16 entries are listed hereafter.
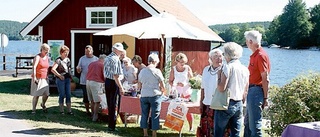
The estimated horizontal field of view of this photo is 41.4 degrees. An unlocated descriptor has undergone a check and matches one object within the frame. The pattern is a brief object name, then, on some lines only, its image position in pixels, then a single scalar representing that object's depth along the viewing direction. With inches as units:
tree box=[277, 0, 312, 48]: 3467.0
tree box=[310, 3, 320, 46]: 3417.8
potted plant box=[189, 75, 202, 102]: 384.4
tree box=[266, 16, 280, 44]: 3649.1
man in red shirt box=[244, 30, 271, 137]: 236.4
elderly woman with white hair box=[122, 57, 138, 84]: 346.6
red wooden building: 550.9
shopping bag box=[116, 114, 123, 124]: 347.6
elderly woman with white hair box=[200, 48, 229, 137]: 233.5
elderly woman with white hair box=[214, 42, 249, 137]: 214.5
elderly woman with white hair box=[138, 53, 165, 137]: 278.2
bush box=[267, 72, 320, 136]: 265.1
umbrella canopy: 341.4
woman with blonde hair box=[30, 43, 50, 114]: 347.6
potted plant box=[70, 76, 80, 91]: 565.0
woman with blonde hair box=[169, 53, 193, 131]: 317.1
